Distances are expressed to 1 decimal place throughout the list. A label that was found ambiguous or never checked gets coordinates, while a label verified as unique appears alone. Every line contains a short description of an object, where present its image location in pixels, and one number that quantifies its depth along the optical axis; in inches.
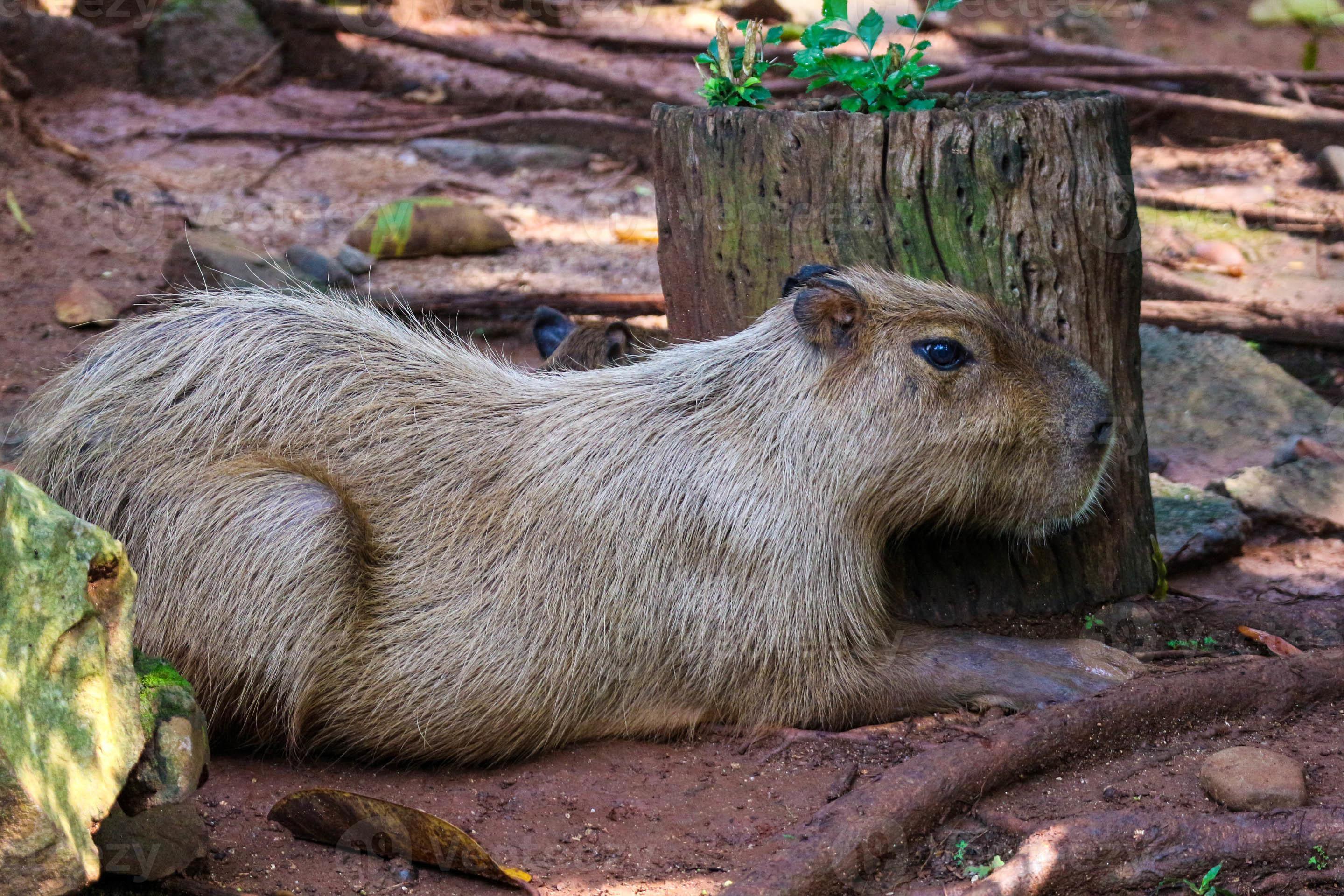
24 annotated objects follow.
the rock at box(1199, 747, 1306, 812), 219.9
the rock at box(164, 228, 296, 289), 497.0
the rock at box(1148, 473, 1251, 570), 358.0
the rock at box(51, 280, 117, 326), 488.1
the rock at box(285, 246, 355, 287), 534.0
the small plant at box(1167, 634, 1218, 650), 297.6
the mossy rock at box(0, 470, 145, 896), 156.3
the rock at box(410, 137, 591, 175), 756.0
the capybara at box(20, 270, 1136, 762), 263.9
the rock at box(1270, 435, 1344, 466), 425.7
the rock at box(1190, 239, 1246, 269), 597.0
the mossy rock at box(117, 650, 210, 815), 181.8
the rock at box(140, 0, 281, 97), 816.3
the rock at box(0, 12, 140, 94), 755.4
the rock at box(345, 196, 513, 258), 589.9
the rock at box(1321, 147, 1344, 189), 687.1
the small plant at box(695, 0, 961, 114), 284.2
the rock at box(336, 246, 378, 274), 565.6
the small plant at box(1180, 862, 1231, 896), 203.8
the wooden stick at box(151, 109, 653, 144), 758.5
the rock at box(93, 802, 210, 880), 185.2
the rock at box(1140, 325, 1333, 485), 446.3
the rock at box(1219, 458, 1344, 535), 387.5
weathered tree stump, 278.2
